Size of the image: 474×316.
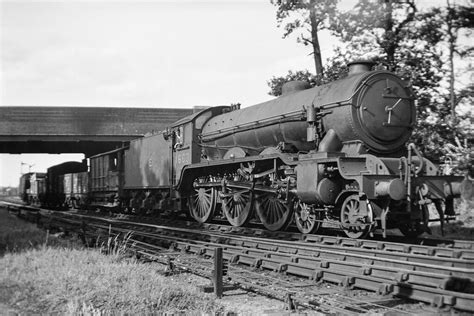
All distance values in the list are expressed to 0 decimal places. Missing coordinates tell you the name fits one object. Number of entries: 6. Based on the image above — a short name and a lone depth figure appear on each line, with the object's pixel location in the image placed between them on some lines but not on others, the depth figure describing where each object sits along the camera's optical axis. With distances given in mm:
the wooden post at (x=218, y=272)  5941
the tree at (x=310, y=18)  19688
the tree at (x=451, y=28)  15977
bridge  29500
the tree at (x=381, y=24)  16953
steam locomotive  8648
